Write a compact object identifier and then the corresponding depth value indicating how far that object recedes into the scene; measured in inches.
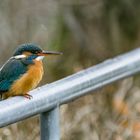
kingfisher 333.7
